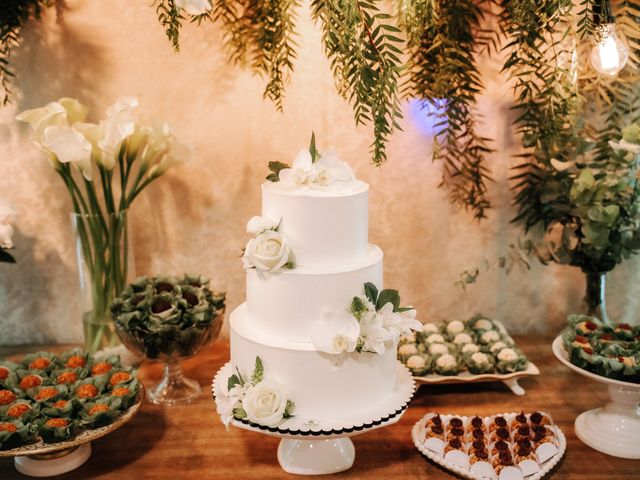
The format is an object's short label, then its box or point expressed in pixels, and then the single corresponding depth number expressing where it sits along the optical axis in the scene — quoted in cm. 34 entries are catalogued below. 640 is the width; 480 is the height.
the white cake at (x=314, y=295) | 132
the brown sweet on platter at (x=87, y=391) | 147
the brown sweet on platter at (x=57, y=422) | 135
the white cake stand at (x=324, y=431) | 129
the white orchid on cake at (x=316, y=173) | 133
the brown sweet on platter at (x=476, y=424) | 148
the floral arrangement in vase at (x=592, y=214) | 167
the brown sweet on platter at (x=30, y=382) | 151
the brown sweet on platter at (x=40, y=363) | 159
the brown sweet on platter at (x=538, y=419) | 149
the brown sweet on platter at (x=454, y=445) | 141
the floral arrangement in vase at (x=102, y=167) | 169
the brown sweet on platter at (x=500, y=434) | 145
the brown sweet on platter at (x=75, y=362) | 159
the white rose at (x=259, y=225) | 133
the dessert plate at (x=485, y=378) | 167
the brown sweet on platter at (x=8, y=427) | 134
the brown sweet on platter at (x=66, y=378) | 154
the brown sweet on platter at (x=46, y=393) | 144
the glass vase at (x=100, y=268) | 180
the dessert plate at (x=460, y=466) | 135
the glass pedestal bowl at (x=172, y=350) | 160
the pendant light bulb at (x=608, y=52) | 155
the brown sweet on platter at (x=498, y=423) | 148
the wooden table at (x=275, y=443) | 141
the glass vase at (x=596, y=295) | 186
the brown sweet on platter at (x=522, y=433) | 144
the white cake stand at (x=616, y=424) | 145
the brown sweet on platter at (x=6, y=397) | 144
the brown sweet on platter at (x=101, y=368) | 156
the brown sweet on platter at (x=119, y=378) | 152
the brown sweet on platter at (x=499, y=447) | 139
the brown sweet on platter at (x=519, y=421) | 149
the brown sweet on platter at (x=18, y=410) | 139
